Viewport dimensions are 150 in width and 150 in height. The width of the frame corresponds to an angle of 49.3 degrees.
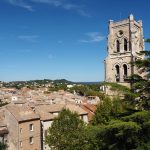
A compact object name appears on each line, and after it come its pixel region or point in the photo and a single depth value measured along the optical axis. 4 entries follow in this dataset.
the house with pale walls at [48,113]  22.87
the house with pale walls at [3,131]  20.85
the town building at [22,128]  20.68
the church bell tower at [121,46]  25.40
